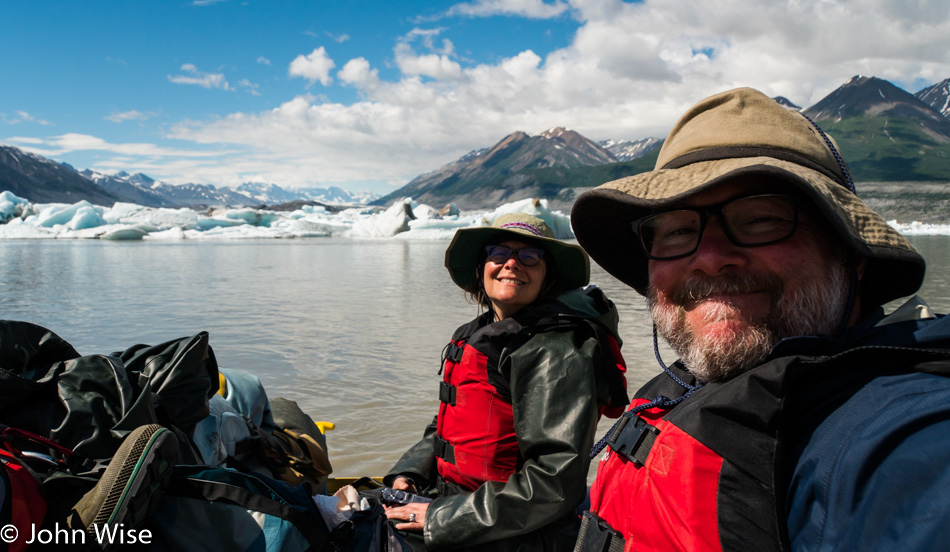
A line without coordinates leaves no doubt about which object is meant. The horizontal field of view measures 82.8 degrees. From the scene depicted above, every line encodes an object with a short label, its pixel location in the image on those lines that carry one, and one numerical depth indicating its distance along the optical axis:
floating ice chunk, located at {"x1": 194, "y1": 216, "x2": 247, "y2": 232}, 46.08
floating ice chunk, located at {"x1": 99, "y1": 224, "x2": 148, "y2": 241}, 39.69
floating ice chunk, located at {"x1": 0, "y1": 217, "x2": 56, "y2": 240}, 41.88
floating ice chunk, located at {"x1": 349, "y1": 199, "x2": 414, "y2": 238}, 45.81
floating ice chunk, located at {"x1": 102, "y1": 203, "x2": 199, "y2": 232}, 45.06
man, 0.67
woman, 1.73
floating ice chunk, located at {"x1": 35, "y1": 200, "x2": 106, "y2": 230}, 42.31
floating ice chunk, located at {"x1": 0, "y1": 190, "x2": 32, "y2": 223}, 49.26
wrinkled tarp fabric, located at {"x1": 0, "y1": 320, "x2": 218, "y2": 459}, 1.58
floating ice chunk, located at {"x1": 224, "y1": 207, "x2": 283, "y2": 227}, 49.56
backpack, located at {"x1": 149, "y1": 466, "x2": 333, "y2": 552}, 1.38
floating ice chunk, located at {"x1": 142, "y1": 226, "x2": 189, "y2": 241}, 41.69
